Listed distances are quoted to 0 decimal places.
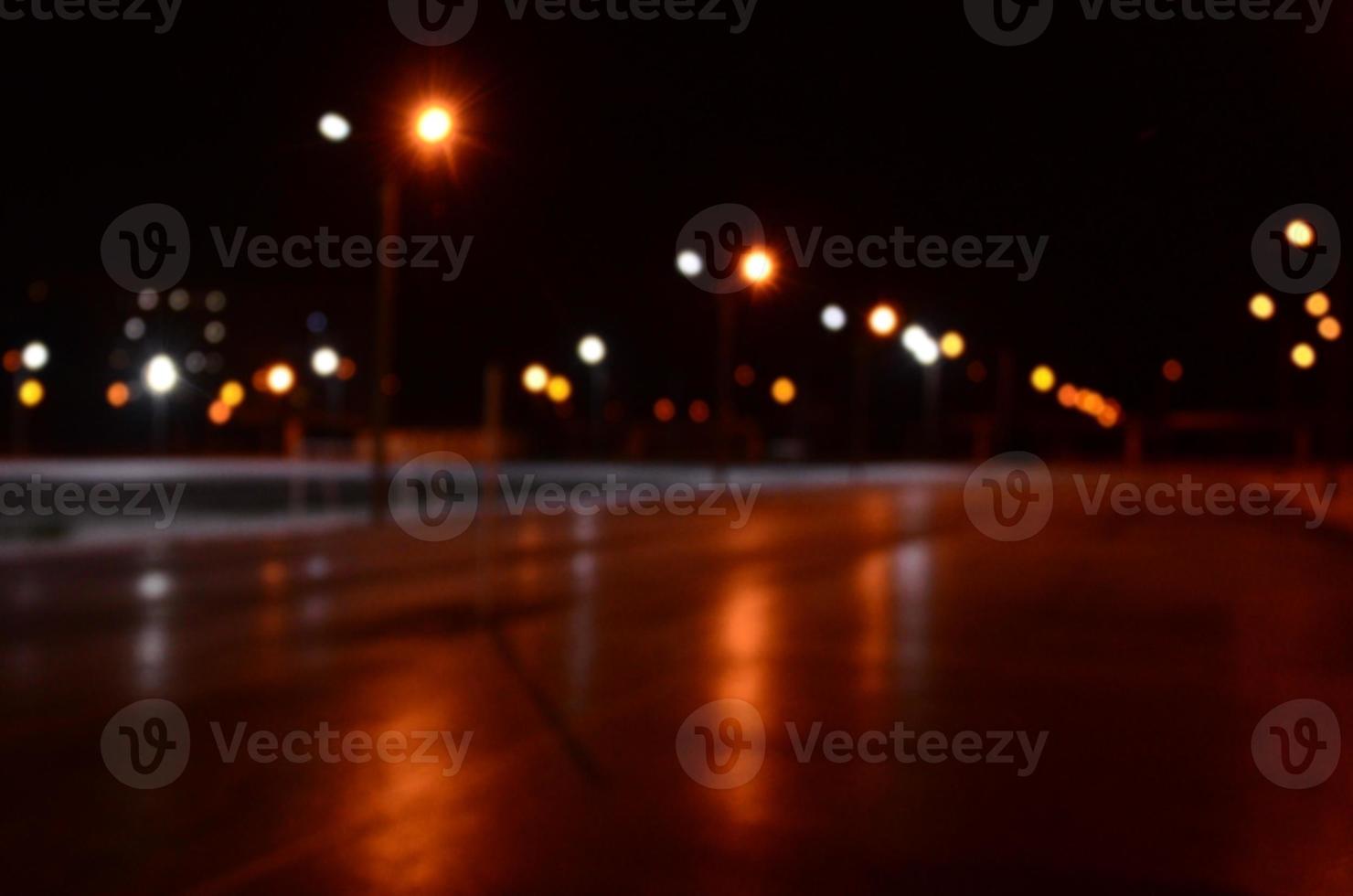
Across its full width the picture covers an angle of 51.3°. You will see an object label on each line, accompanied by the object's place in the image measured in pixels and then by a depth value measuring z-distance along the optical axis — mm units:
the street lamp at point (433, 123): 19547
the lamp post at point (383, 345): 23625
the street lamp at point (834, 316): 29953
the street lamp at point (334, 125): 20656
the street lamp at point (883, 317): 29188
